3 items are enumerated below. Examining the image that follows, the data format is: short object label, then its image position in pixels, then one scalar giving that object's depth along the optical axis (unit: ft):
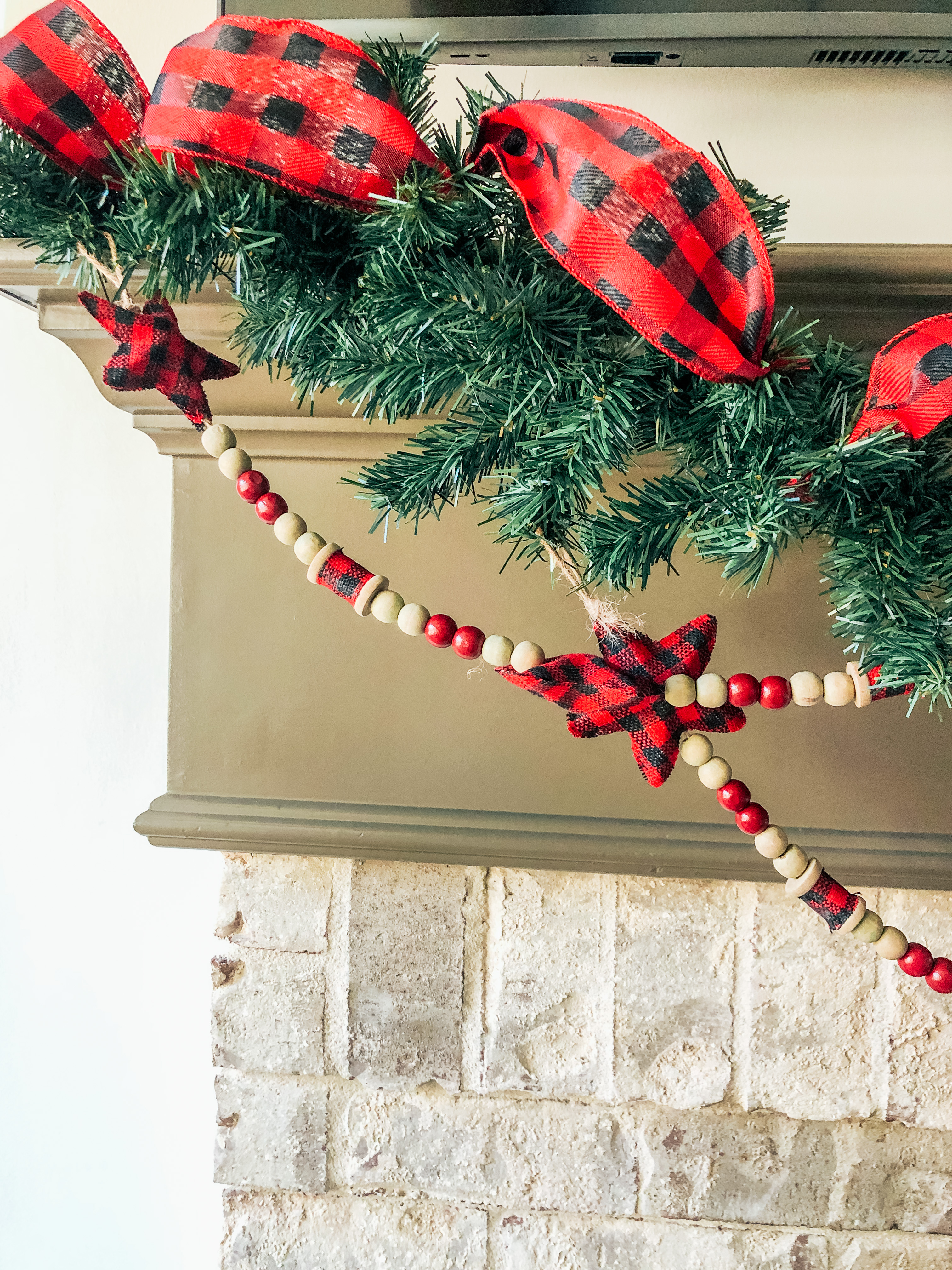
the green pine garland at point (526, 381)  1.21
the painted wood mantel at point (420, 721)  2.20
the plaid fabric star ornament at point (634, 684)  1.38
